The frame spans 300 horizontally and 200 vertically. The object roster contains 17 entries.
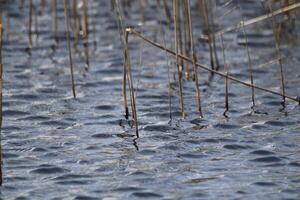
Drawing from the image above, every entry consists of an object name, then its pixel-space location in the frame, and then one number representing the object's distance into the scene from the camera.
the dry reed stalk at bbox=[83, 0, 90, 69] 21.22
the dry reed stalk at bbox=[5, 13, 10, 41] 23.79
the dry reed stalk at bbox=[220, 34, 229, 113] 16.76
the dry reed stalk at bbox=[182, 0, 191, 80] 18.92
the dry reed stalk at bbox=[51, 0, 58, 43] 22.67
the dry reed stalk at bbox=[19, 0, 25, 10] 25.80
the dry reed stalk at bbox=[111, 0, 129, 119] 14.70
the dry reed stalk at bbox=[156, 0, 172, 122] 16.63
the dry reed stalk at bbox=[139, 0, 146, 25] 24.51
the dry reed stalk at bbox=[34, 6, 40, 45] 23.58
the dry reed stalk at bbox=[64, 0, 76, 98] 17.97
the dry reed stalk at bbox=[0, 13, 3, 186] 13.14
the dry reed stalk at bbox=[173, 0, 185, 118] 15.61
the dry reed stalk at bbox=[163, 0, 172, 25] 23.75
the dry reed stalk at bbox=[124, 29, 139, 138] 14.93
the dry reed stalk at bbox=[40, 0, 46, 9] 26.36
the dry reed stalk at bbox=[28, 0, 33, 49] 22.31
